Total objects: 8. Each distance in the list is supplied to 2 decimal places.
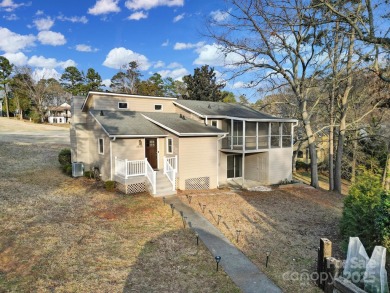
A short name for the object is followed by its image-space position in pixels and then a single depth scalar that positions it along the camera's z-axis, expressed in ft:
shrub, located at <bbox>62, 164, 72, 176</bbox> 60.85
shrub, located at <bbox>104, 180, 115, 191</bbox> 48.39
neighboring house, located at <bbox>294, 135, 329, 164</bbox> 98.21
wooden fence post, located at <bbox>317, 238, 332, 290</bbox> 21.40
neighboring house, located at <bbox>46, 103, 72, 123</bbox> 212.04
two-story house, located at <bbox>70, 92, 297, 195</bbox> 50.24
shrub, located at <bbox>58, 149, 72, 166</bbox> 66.59
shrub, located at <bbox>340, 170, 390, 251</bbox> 21.57
